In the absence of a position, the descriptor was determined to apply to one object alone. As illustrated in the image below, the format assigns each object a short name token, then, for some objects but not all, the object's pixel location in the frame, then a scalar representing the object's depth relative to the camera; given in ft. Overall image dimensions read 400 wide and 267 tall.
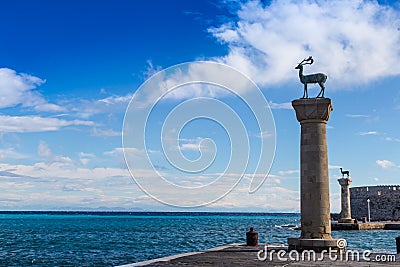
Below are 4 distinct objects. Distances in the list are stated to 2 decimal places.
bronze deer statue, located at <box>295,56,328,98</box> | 67.31
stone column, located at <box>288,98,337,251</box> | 65.10
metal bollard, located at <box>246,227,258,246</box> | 76.95
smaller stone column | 204.85
